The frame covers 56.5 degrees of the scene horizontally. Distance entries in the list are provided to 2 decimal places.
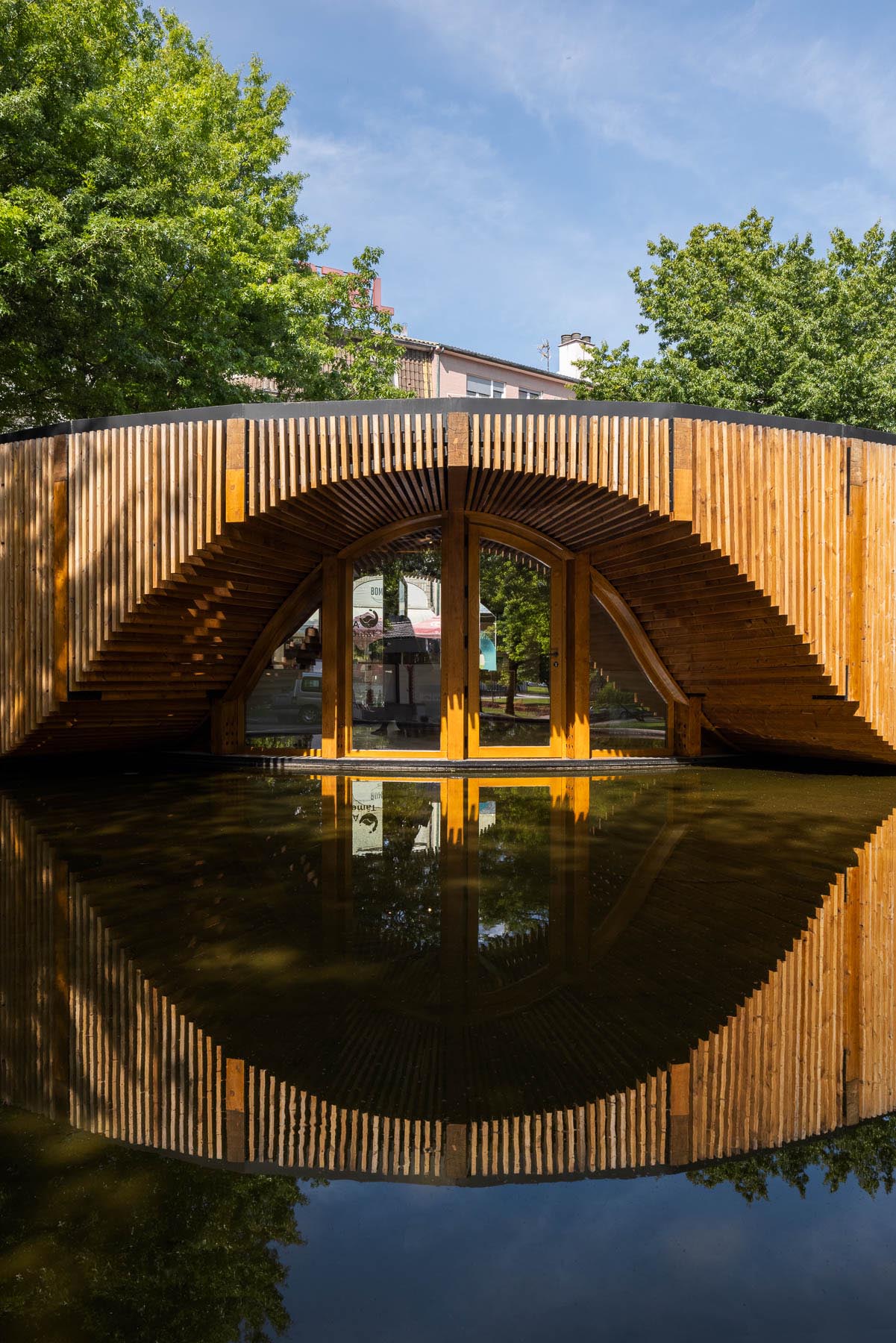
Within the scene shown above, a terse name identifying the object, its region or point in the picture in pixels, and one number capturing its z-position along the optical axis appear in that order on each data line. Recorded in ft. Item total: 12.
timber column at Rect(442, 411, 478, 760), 30.73
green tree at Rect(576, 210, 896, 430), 56.49
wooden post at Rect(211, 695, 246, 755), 32.71
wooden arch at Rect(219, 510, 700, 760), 31.19
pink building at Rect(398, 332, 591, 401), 93.91
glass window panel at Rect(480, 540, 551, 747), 31.14
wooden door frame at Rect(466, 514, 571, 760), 30.99
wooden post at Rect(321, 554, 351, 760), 31.58
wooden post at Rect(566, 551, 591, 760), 31.63
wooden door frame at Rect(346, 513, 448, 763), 31.09
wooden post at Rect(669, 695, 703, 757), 32.65
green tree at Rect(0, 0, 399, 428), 37.01
